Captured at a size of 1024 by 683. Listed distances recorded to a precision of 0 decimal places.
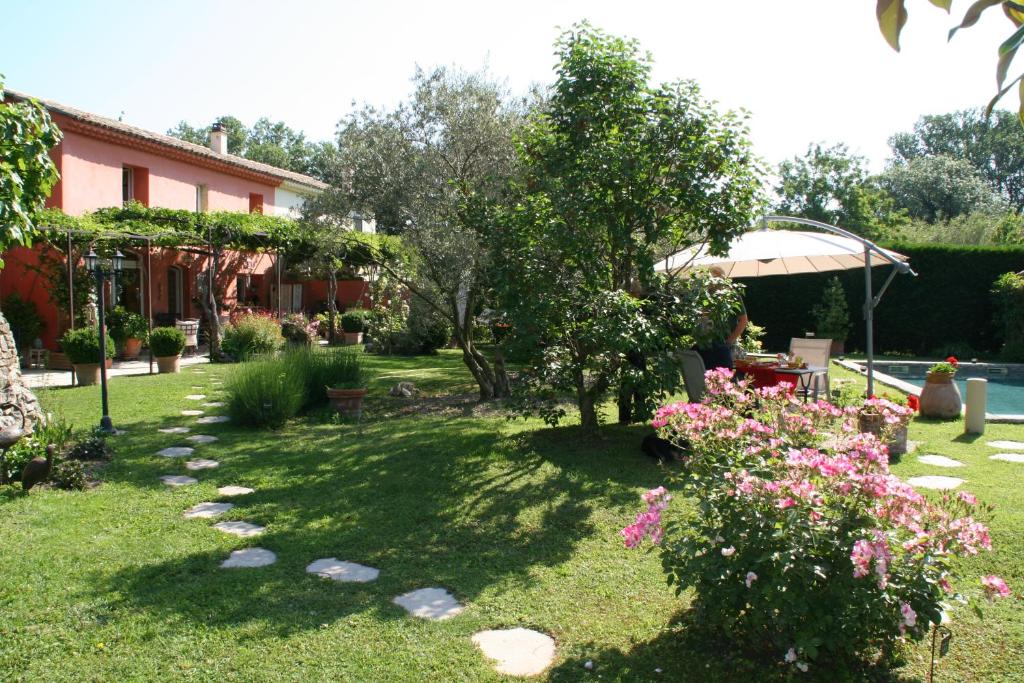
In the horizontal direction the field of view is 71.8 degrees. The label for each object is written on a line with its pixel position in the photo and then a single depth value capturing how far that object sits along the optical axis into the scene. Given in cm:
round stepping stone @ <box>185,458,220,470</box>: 657
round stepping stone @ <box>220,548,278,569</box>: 431
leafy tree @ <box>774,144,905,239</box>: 2978
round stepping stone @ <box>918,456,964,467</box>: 646
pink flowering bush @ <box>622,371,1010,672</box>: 265
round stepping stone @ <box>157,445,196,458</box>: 701
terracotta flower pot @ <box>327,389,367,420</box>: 925
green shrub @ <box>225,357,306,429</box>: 852
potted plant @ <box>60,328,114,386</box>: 1136
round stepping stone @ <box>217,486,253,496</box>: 582
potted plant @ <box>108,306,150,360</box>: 1478
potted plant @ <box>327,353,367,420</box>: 924
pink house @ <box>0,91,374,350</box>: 1490
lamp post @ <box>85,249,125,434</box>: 786
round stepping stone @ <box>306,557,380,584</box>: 413
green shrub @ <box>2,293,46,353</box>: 1440
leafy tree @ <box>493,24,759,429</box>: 673
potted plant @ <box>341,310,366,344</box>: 2058
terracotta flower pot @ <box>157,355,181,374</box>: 1323
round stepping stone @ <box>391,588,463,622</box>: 365
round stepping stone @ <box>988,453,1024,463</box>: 661
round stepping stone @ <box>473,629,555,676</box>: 312
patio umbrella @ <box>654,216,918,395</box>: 857
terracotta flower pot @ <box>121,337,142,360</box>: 1530
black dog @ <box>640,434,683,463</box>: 663
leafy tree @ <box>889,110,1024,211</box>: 4834
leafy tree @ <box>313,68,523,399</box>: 888
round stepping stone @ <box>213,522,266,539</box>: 489
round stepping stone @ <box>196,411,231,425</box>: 879
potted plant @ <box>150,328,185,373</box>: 1308
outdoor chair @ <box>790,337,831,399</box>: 1033
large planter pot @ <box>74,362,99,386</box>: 1159
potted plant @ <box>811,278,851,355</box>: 1734
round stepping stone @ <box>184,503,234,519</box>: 523
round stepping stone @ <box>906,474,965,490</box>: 564
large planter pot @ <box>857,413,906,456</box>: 660
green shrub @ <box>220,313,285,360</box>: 1490
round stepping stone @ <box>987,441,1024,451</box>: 715
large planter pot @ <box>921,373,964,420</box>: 885
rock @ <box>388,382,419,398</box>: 1093
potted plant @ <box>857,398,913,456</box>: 654
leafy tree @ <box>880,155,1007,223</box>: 3978
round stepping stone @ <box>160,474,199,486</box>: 603
